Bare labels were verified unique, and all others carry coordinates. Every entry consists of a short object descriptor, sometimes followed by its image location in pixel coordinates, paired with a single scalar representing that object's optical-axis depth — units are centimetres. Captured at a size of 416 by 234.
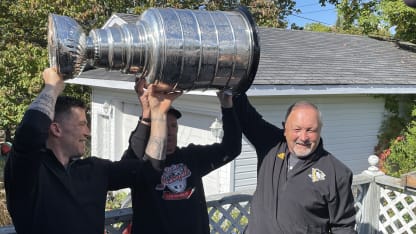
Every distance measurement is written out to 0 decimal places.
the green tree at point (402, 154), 817
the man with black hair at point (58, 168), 167
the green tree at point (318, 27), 2979
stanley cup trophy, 173
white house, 704
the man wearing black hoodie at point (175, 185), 237
